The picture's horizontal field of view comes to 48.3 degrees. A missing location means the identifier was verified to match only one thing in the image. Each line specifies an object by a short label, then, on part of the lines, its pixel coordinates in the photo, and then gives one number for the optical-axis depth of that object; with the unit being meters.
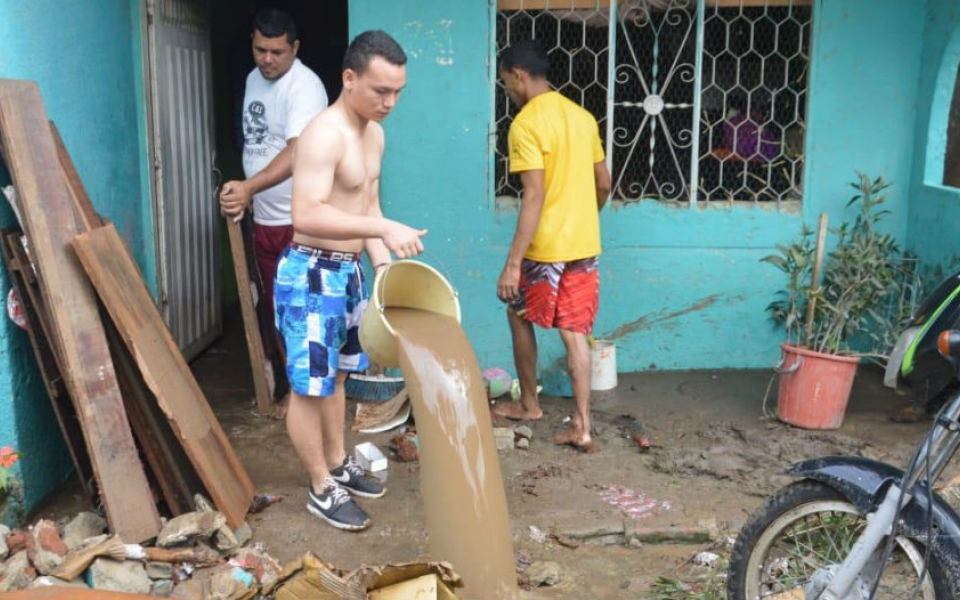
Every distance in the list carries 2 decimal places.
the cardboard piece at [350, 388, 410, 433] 5.39
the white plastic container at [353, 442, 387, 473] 4.78
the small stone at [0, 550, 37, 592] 3.56
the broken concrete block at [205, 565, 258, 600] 3.62
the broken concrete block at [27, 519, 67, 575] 3.68
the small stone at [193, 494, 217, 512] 4.02
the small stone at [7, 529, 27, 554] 3.77
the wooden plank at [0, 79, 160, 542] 3.87
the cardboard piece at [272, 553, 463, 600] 3.25
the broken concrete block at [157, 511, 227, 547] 3.82
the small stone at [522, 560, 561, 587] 3.89
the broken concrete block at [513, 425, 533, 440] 5.28
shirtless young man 3.87
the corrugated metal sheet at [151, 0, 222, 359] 5.83
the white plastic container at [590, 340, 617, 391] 5.86
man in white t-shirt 5.14
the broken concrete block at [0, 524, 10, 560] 3.73
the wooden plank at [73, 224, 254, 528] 3.99
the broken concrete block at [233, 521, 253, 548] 4.07
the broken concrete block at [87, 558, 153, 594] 3.64
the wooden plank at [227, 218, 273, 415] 5.32
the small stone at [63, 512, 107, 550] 3.85
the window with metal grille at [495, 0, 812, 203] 5.87
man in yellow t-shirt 4.95
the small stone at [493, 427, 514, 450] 5.16
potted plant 5.32
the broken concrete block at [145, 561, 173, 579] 3.75
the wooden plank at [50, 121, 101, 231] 4.23
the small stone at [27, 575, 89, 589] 3.54
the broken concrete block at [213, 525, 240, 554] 3.93
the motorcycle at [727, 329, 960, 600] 2.94
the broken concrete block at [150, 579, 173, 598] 3.70
